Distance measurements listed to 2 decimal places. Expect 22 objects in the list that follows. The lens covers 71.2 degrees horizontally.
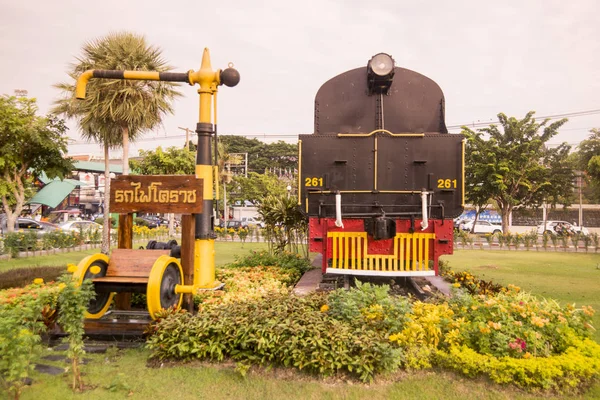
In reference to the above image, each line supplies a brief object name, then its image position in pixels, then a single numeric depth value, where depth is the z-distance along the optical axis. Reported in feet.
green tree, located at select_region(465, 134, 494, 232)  86.17
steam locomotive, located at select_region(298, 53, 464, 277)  24.85
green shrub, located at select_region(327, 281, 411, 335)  16.75
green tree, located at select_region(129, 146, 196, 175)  79.41
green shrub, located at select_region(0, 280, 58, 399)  11.76
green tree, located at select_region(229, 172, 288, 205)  140.46
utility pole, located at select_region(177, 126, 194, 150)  119.09
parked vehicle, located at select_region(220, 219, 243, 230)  125.49
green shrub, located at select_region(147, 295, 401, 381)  14.57
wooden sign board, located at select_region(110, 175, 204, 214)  20.07
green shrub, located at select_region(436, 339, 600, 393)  13.56
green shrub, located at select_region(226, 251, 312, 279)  34.65
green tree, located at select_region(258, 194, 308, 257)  37.68
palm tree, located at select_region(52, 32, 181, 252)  49.01
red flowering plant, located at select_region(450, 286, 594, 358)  14.79
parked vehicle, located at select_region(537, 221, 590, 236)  108.95
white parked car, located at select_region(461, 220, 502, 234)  118.43
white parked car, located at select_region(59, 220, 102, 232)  76.92
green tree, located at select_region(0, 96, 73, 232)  46.34
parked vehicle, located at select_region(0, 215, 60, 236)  78.64
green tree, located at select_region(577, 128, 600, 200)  89.34
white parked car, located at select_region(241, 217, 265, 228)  129.94
